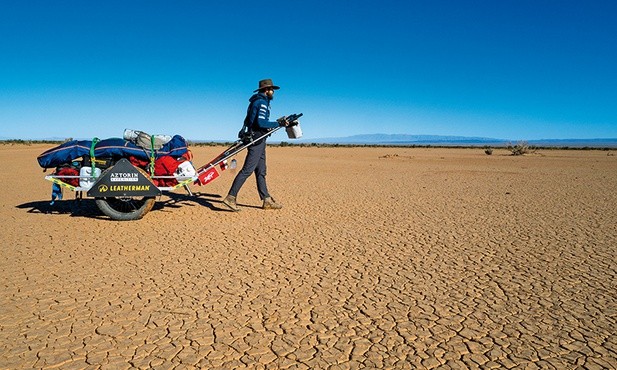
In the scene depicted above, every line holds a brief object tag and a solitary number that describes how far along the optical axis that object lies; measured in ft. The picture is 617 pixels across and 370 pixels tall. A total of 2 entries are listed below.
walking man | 22.89
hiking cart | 19.60
